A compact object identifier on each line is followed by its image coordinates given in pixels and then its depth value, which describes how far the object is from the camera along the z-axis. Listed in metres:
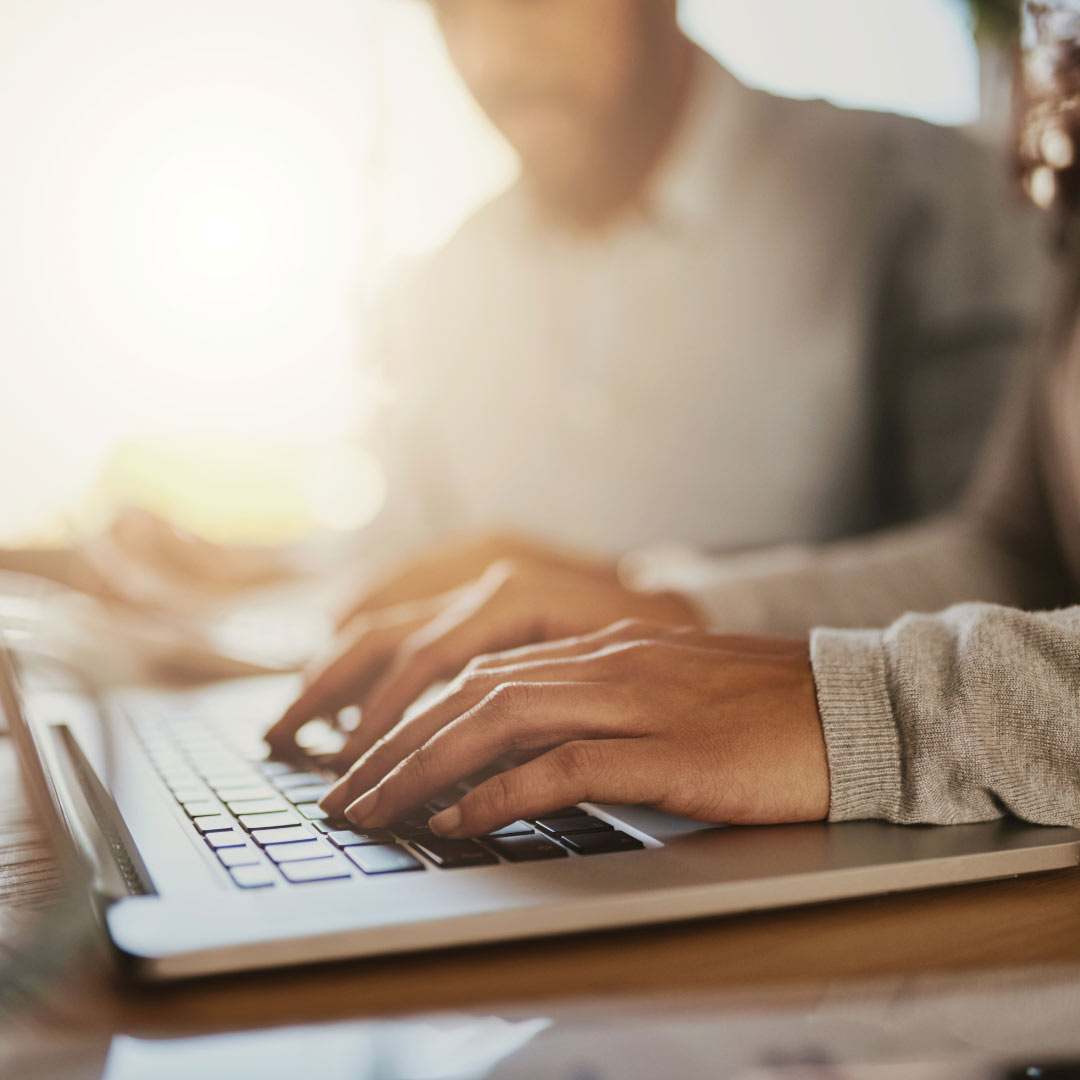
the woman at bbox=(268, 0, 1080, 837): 0.35
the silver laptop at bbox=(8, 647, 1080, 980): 0.26
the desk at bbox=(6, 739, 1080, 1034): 0.25
